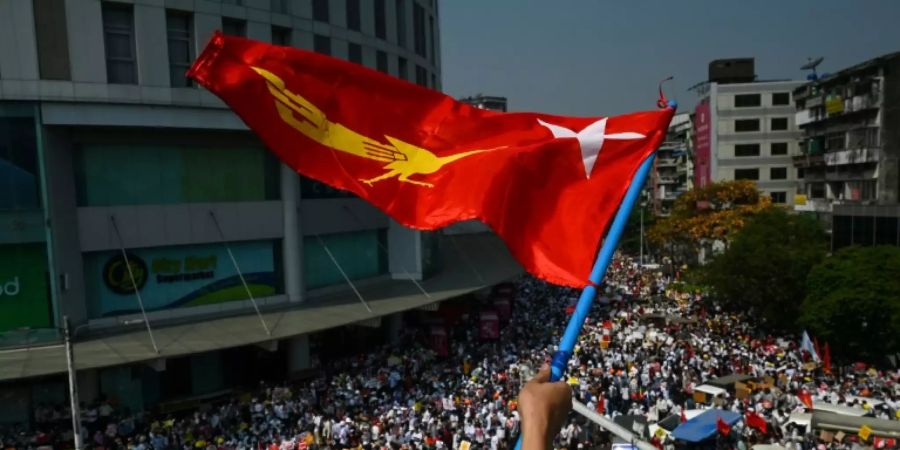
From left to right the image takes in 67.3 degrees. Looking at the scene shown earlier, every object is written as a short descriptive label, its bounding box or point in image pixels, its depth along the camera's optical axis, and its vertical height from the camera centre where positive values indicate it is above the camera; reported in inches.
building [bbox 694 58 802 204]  2437.3 +125.6
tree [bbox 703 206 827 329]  1259.8 -185.2
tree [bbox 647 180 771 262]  1838.1 -114.4
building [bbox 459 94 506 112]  5402.6 +611.6
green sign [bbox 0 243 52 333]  827.4 -123.7
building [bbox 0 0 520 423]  820.6 -47.5
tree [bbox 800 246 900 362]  1056.2 -221.8
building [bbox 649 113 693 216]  3058.6 +15.2
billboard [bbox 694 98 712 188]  2539.4 +105.5
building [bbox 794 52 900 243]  1595.7 +47.5
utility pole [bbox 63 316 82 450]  567.5 -188.4
